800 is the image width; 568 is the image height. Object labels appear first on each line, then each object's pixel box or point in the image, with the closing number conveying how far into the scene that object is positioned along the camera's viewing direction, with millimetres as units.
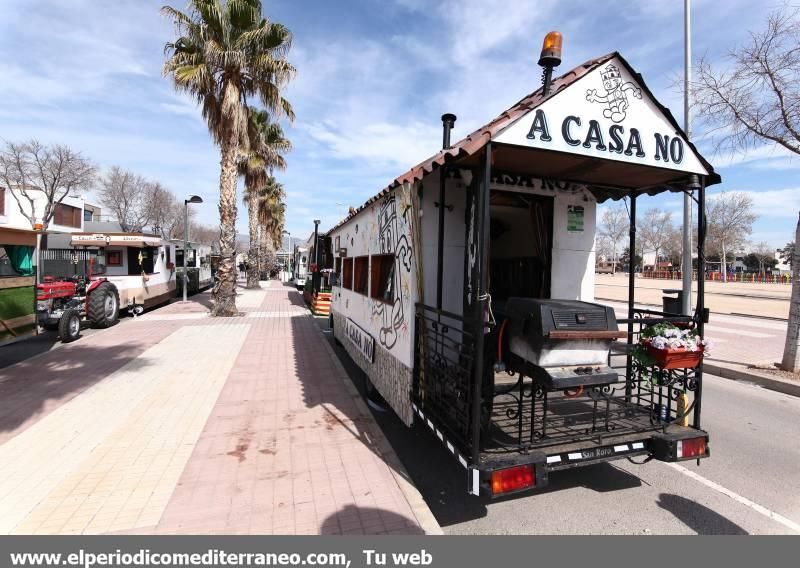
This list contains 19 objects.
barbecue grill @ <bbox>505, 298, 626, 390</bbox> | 3088
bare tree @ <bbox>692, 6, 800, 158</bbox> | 6945
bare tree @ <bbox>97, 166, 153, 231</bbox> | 39938
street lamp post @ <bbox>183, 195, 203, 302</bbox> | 18094
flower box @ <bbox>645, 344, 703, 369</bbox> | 3404
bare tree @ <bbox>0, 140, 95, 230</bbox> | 29734
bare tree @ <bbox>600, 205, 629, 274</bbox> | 71188
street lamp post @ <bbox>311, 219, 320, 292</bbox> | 15182
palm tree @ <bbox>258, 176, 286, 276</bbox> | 36531
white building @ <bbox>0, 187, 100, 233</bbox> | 33781
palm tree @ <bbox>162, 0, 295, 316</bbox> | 12323
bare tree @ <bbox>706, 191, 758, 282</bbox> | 49531
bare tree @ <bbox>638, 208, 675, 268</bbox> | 68438
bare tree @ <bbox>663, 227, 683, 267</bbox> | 65562
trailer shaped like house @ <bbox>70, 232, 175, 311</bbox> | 12070
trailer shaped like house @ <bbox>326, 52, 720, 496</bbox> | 2996
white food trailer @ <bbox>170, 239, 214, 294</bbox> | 20542
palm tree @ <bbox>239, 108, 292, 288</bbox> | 23559
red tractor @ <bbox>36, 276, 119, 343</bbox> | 9297
